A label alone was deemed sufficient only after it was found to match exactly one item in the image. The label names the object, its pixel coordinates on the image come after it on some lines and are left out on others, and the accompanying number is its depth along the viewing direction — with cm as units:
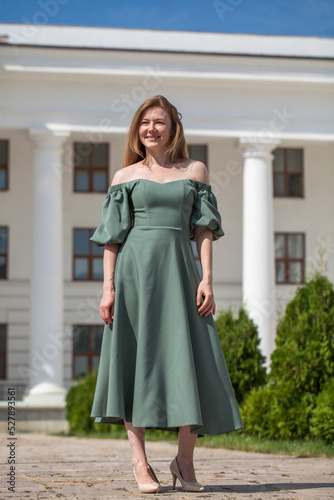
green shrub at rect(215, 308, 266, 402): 1279
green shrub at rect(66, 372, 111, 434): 1596
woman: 456
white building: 2061
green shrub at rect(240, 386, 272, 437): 1068
